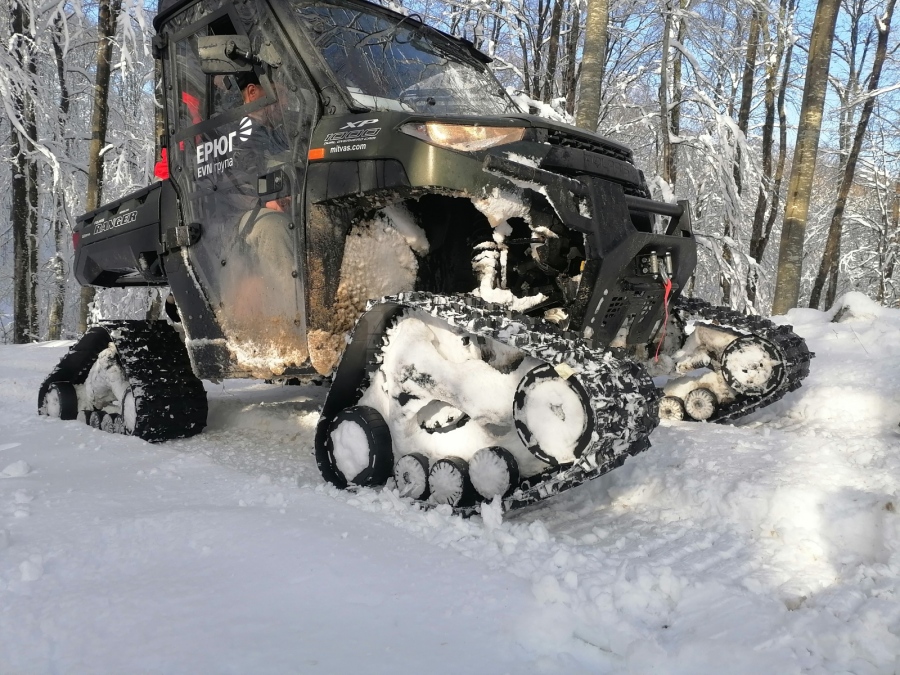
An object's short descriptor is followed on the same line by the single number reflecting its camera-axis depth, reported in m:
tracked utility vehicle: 2.69
